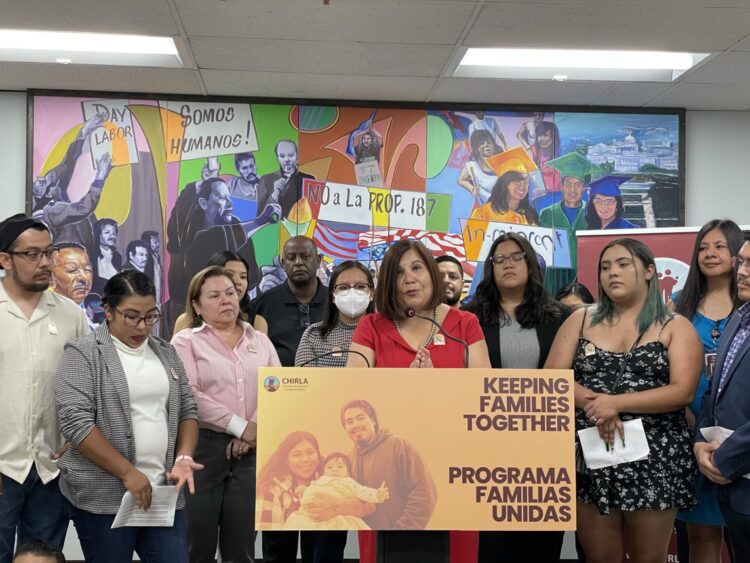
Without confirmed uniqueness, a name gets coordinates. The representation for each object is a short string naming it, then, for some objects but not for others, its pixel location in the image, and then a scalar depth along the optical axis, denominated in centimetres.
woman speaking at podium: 283
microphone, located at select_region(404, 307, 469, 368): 273
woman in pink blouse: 349
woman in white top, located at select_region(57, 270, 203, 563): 286
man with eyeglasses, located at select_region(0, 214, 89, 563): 306
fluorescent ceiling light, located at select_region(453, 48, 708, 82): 530
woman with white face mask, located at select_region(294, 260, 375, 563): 387
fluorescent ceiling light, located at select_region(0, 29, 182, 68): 505
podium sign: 222
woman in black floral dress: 291
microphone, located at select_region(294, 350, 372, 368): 278
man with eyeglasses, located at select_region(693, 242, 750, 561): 270
